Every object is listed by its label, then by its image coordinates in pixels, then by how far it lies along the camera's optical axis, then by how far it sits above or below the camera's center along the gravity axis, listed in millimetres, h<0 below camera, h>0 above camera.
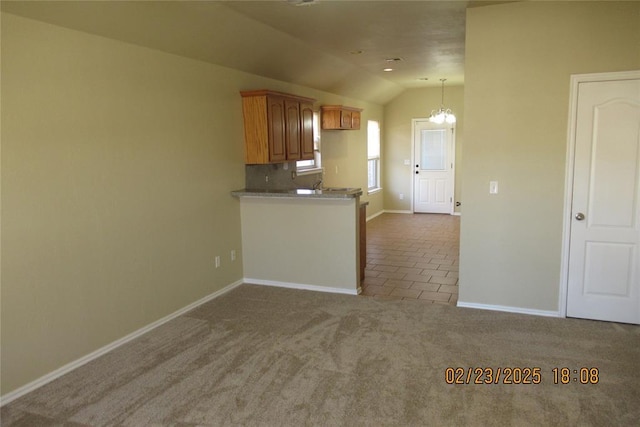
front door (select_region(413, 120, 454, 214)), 9477 -192
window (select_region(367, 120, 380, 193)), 9336 +84
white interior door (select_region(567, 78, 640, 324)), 3584 -399
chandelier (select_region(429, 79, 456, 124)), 8555 +789
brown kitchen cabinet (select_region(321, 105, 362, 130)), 7039 +660
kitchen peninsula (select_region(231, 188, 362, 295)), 4672 -822
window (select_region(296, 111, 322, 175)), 6704 +16
